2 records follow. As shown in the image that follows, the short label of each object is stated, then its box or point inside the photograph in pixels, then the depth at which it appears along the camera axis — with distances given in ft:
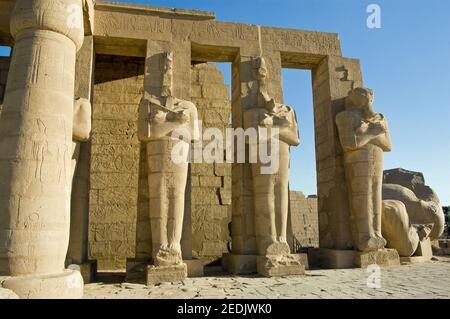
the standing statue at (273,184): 21.01
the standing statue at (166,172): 19.53
